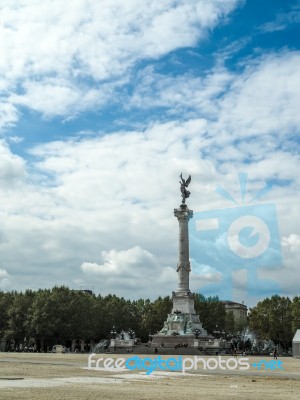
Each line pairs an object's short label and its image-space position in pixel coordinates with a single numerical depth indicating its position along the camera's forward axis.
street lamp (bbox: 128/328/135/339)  97.62
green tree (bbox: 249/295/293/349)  101.44
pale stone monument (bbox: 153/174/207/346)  78.31
